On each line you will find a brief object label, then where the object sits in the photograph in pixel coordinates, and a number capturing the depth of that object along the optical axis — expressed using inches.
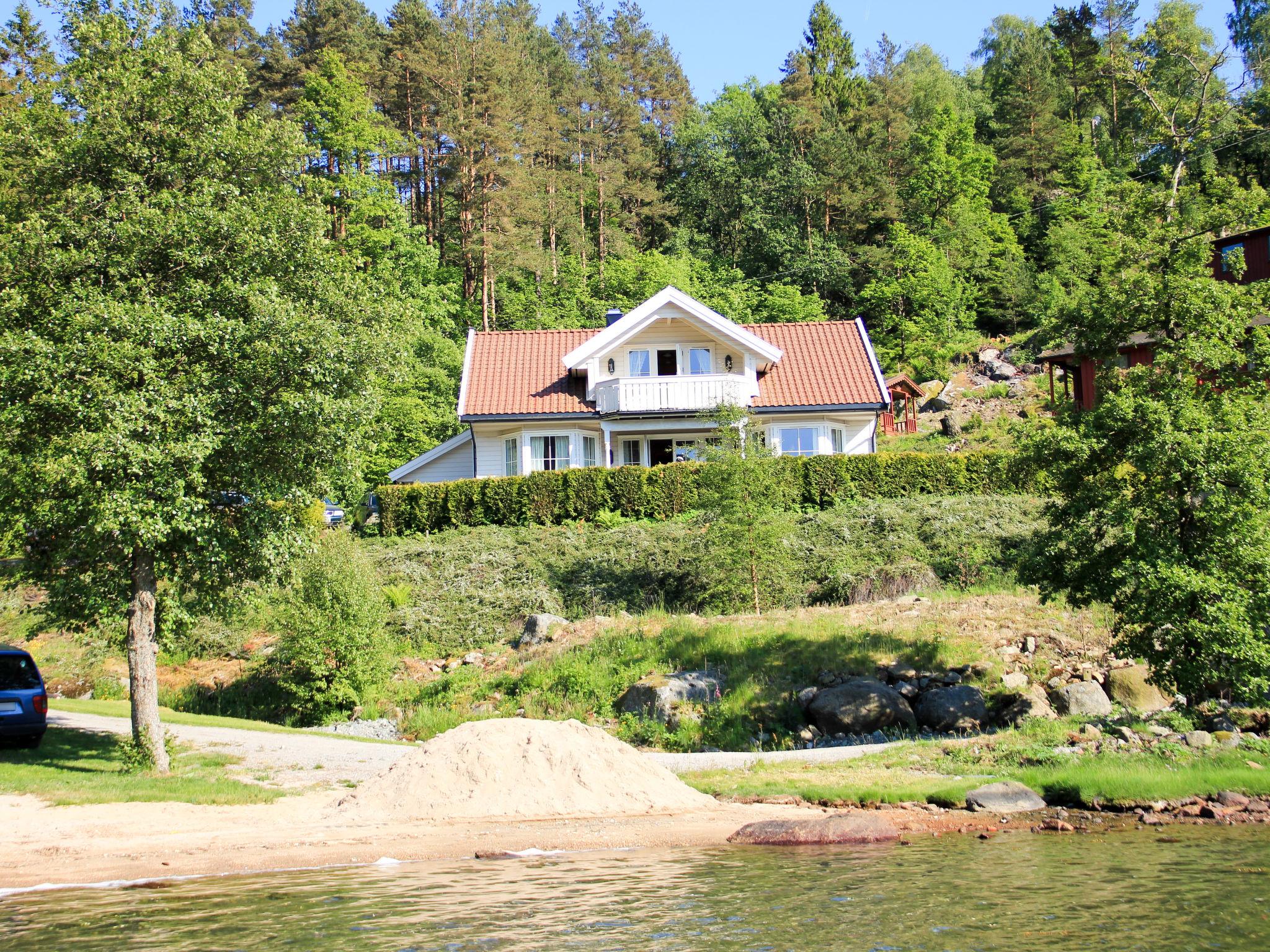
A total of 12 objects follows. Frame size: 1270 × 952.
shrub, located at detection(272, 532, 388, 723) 881.5
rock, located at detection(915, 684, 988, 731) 751.7
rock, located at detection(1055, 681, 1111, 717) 741.3
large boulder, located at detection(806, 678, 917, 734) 762.2
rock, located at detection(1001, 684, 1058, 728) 729.6
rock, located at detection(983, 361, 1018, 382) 2133.4
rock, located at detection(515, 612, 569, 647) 999.6
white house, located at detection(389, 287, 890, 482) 1461.6
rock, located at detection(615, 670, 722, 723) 827.4
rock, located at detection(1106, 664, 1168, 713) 753.0
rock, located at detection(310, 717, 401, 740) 872.3
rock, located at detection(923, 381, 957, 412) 2049.7
